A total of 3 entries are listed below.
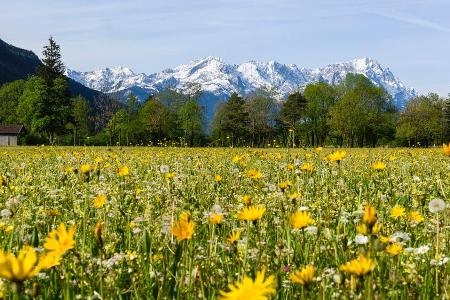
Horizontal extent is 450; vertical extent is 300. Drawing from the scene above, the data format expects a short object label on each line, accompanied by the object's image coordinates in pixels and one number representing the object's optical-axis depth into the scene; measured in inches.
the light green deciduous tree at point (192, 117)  3852.9
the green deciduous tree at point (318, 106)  4116.6
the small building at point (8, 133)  3942.4
